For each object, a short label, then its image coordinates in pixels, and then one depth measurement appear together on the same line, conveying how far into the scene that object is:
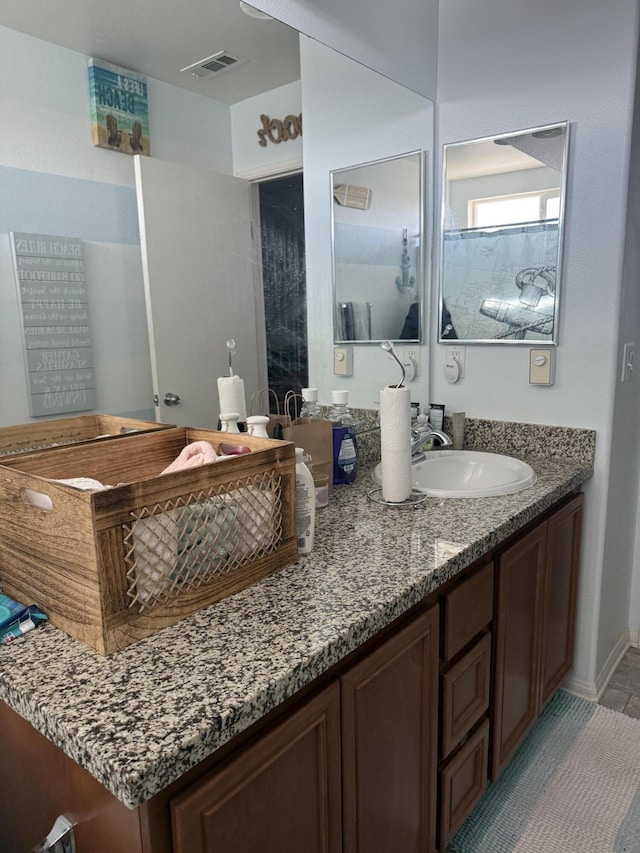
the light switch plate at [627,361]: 1.94
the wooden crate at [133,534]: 0.83
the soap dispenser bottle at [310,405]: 1.66
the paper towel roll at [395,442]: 1.48
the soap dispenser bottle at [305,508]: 1.21
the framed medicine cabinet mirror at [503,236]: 1.89
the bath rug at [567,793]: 1.54
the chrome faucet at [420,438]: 1.80
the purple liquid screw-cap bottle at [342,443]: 1.73
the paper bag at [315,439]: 1.56
